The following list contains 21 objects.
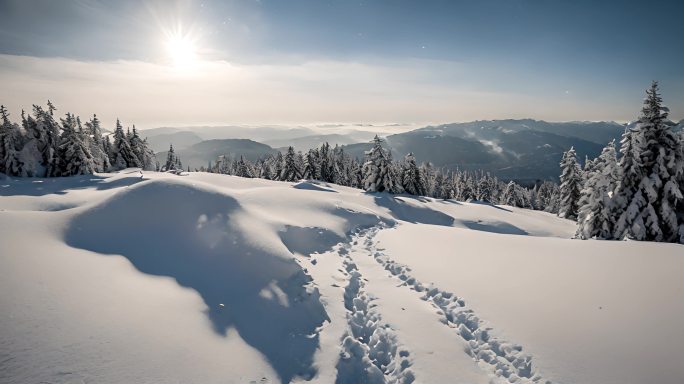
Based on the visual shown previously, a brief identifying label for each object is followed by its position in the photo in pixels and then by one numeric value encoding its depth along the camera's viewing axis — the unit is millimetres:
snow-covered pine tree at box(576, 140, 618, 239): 22641
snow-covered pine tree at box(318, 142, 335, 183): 72375
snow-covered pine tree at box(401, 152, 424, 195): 58688
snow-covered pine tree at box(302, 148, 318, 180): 68750
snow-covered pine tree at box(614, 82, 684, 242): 20500
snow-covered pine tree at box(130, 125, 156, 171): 59084
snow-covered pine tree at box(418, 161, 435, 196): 79950
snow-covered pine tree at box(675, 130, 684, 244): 20344
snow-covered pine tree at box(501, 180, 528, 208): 77188
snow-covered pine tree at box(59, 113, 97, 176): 41406
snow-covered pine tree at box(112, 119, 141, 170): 56062
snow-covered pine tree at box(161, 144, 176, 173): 82419
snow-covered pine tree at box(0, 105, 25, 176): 39406
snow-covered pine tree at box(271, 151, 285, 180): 67838
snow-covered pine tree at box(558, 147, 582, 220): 43281
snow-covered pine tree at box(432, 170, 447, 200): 89812
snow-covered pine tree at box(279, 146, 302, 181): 65500
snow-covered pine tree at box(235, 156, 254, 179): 90562
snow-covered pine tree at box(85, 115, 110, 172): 49291
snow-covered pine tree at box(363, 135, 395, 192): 48250
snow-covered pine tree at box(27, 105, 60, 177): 41656
